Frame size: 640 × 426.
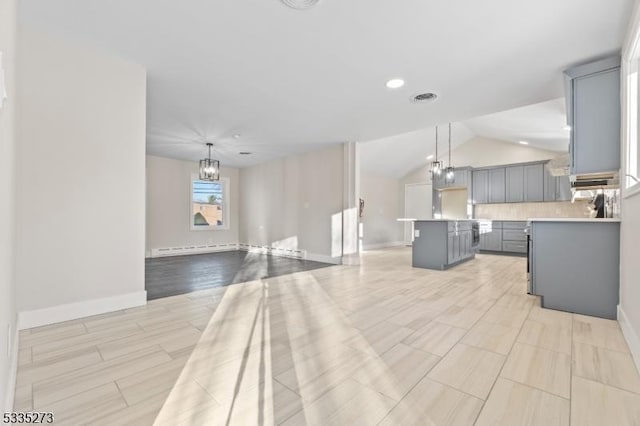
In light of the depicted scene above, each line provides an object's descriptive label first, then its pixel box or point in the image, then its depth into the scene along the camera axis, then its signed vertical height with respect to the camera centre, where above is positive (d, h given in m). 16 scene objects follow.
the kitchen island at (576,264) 2.56 -0.49
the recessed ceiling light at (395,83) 3.10 +1.47
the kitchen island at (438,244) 5.05 -0.57
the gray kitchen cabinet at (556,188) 6.74 +0.64
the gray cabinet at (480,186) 8.05 +0.80
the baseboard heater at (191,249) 6.75 -0.99
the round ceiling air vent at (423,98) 3.43 +1.46
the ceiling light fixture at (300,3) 1.94 +1.47
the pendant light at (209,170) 5.63 +0.85
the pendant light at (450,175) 6.72 +0.93
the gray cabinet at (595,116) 2.56 +0.93
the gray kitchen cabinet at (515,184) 7.41 +0.80
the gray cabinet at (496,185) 7.73 +0.79
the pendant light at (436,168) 6.48 +1.06
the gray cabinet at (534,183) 7.13 +0.80
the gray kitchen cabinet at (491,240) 7.42 -0.72
